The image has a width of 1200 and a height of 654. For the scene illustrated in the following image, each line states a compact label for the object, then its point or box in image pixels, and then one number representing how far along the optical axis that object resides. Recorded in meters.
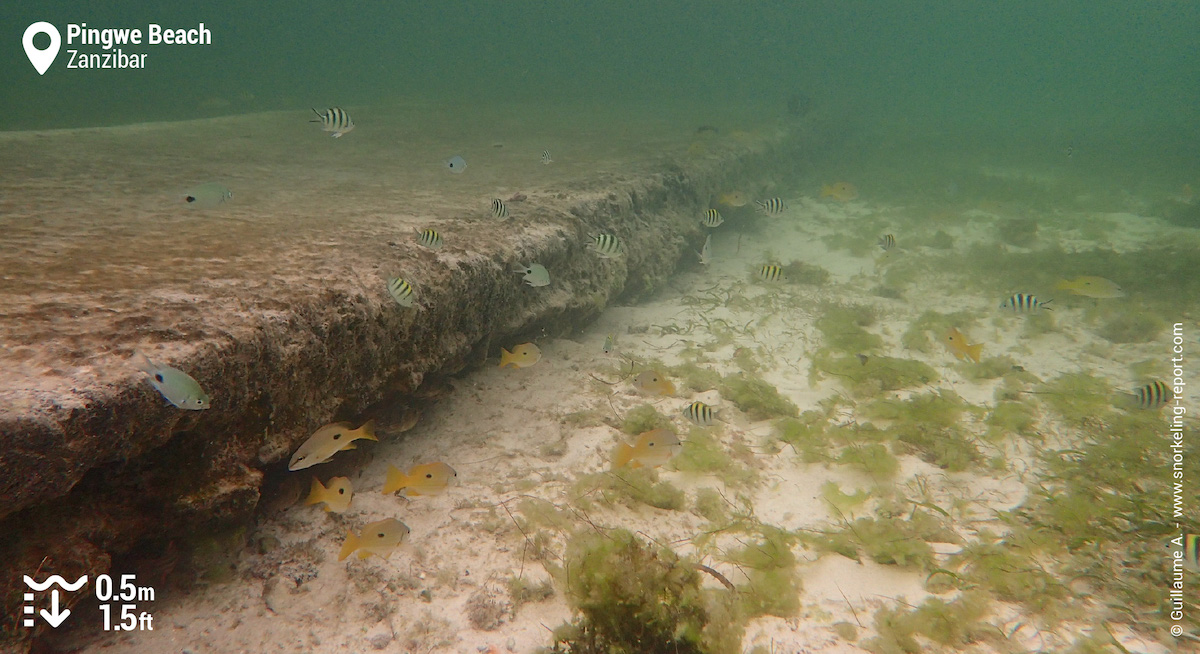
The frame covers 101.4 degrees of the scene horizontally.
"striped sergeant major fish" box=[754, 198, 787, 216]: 7.84
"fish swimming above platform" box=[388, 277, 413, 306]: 3.62
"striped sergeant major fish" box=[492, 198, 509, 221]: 5.53
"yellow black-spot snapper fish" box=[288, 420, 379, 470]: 2.86
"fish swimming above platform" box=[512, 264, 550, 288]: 4.82
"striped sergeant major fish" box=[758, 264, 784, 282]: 6.76
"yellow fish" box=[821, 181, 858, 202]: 8.59
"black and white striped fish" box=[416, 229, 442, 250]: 4.44
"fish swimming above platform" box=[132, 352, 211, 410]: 2.14
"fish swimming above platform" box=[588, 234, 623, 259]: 5.51
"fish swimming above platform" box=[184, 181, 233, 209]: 4.43
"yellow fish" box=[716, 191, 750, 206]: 8.70
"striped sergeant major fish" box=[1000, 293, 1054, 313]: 5.77
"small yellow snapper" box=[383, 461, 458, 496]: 3.02
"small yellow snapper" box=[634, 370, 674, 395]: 4.52
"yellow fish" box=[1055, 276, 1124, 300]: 5.86
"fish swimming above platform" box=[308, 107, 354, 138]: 5.38
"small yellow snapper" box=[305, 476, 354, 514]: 2.99
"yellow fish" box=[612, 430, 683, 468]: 3.48
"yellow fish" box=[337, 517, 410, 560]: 2.86
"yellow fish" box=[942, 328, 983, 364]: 5.16
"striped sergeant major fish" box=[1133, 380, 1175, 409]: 4.54
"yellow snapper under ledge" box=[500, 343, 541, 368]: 4.50
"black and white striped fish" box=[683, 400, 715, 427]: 4.20
